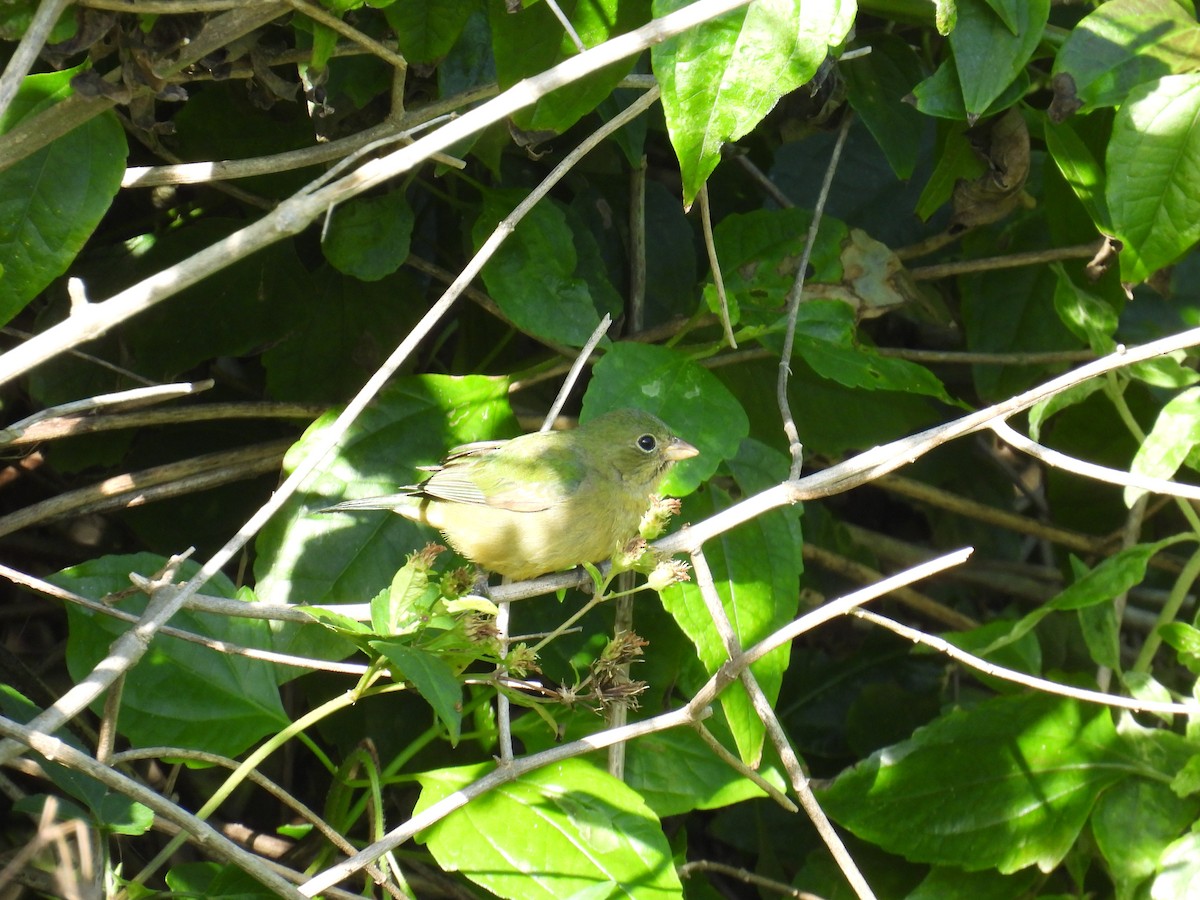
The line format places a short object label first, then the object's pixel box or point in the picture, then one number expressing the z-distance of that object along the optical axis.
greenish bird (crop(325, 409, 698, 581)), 6.35
